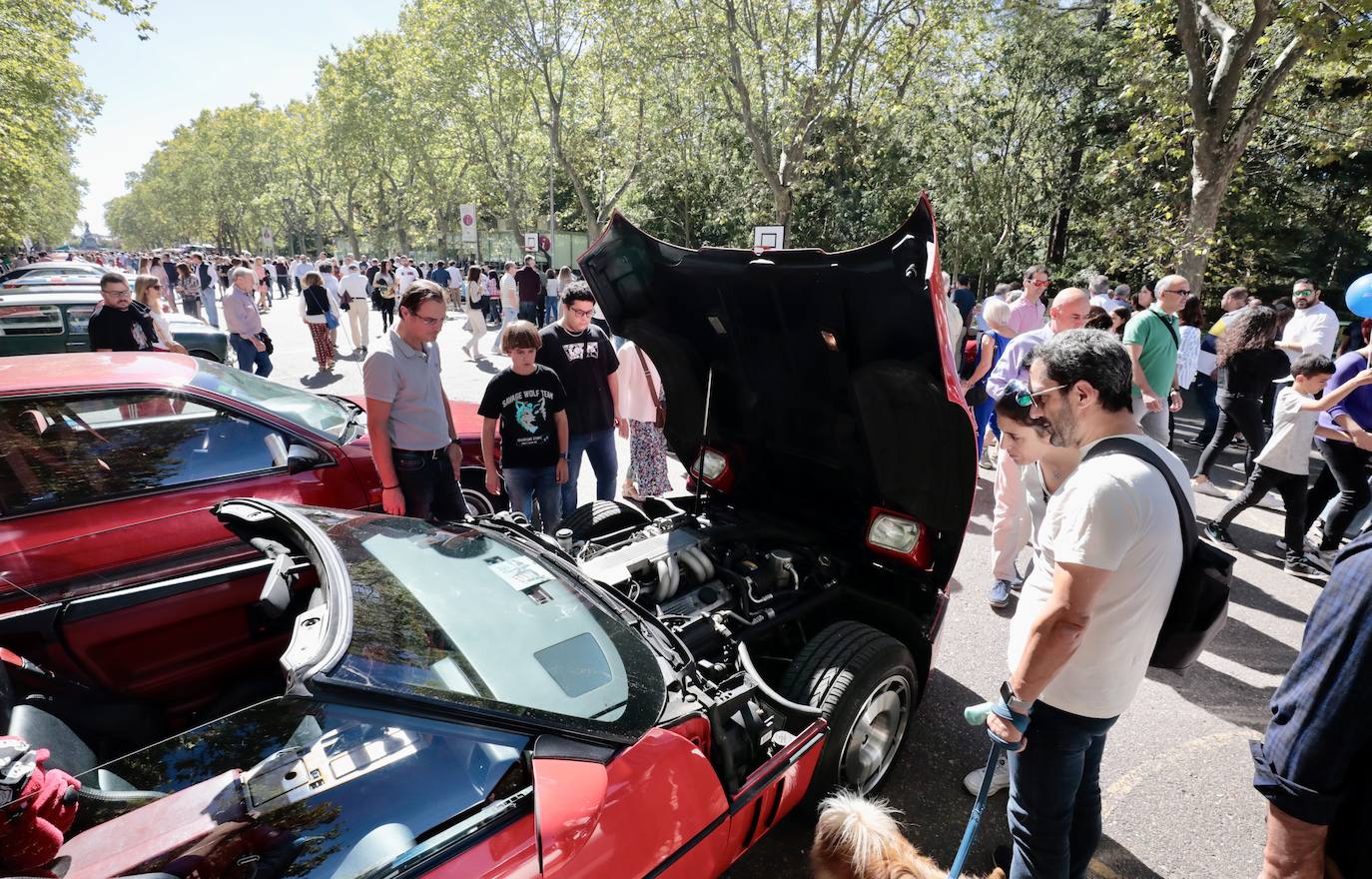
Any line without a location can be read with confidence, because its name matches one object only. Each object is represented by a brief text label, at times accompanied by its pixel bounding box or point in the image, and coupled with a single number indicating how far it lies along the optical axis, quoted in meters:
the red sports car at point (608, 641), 1.46
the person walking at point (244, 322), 8.34
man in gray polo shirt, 3.54
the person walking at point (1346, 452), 4.34
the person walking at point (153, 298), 7.07
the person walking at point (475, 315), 12.75
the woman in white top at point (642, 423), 5.07
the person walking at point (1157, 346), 5.00
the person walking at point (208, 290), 17.75
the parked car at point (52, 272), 17.15
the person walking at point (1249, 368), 5.41
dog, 1.99
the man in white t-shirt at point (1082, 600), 1.63
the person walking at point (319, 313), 10.49
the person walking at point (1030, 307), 6.12
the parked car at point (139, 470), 2.65
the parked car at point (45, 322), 7.82
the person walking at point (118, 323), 5.95
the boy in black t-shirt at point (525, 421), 3.94
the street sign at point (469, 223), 17.77
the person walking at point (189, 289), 17.44
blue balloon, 6.40
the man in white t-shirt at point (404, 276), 16.33
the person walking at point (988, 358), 5.91
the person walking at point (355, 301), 12.59
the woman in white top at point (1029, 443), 2.03
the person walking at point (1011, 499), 4.16
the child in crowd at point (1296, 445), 4.42
